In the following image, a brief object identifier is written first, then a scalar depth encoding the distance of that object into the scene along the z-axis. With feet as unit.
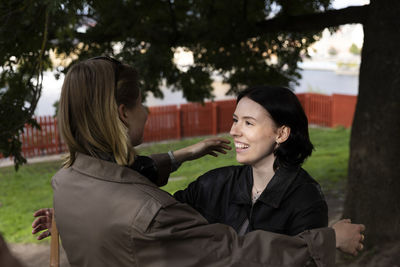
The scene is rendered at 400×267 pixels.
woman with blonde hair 5.38
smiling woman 7.47
